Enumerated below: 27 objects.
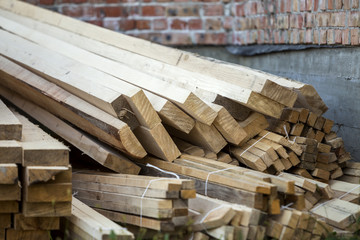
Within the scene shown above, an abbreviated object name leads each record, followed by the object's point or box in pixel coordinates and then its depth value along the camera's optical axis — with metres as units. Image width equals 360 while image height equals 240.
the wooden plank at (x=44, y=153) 2.69
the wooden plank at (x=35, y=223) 2.79
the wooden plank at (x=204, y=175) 2.90
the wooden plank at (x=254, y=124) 3.62
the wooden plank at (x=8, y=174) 2.63
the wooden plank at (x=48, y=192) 2.67
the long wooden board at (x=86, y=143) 3.40
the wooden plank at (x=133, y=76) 3.29
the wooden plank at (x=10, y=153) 2.69
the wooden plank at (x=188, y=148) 3.56
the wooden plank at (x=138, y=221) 2.79
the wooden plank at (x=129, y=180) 2.85
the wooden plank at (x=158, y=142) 3.31
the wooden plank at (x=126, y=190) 2.84
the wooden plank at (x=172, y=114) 3.30
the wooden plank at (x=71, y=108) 3.24
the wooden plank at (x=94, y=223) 2.61
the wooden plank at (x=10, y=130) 2.88
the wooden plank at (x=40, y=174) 2.63
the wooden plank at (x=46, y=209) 2.71
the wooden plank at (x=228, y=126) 3.42
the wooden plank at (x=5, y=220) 2.79
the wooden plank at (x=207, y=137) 3.47
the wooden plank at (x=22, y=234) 2.82
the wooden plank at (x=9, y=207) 2.76
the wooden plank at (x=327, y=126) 3.85
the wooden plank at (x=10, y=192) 2.70
